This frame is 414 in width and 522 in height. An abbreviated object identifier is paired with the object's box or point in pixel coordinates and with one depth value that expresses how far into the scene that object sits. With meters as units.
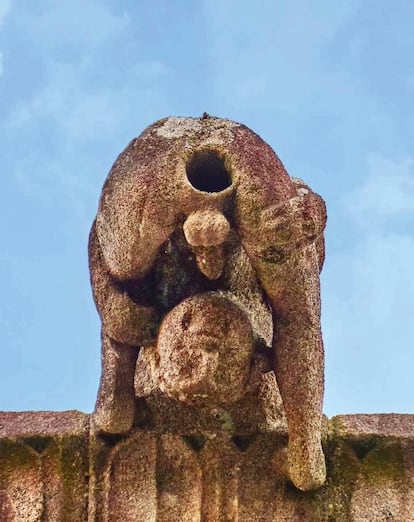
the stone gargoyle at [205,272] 7.33
